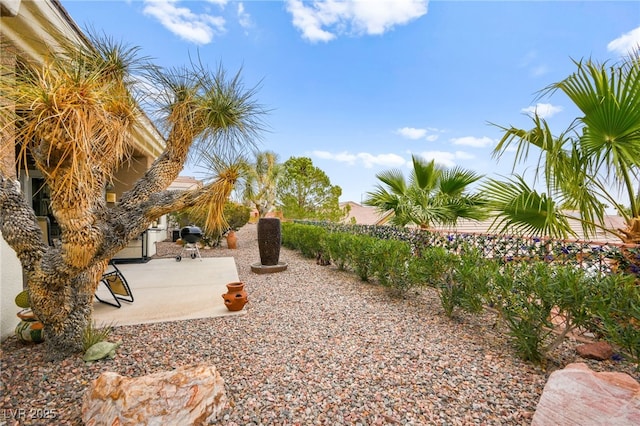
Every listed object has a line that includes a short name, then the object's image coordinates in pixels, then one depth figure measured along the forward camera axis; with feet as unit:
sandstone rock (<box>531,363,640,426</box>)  5.36
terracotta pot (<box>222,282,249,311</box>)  12.93
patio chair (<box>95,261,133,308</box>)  13.29
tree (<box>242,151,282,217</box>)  52.85
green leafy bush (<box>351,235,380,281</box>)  16.97
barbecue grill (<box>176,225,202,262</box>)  26.86
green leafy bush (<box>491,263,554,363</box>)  8.53
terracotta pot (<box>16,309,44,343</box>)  8.98
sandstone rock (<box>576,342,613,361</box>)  8.88
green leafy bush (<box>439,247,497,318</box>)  10.67
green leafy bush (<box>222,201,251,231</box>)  38.62
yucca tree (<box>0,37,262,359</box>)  5.43
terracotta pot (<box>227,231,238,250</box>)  36.60
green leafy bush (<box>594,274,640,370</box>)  6.90
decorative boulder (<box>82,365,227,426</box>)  5.72
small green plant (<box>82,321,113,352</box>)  8.52
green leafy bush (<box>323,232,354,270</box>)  20.26
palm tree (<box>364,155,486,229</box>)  17.72
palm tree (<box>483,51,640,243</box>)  9.23
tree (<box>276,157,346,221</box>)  55.77
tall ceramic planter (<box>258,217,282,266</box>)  22.89
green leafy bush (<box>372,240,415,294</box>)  15.01
